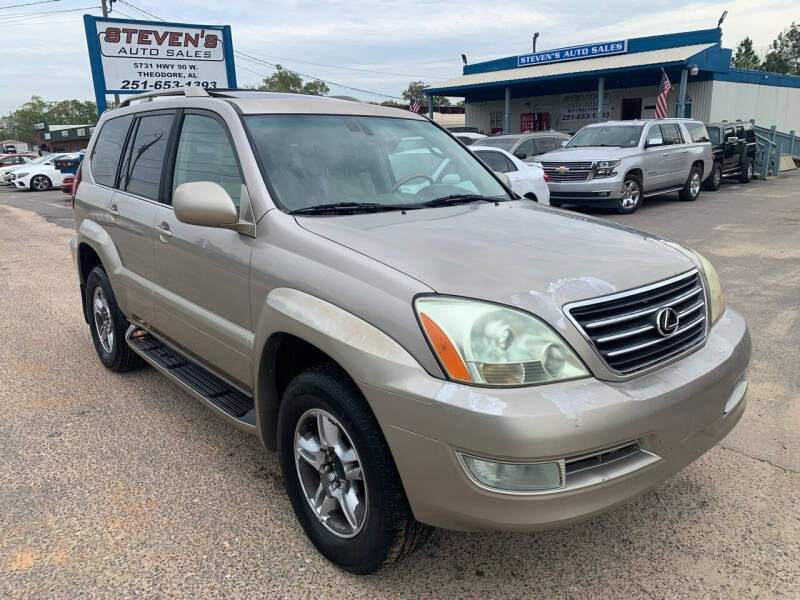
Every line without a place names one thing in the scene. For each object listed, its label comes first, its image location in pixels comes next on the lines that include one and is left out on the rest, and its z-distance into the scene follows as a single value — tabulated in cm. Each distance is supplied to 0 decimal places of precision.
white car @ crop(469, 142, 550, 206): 1013
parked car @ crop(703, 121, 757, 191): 1688
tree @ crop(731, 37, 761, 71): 7356
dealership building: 2455
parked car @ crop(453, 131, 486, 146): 1593
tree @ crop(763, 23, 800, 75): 7125
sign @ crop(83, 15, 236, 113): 1384
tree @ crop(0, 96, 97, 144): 11050
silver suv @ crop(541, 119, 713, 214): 1220
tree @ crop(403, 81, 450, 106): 8206
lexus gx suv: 197
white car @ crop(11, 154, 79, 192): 2556
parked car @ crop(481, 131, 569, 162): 1388
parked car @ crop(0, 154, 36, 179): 3281
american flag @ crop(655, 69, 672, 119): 2041
